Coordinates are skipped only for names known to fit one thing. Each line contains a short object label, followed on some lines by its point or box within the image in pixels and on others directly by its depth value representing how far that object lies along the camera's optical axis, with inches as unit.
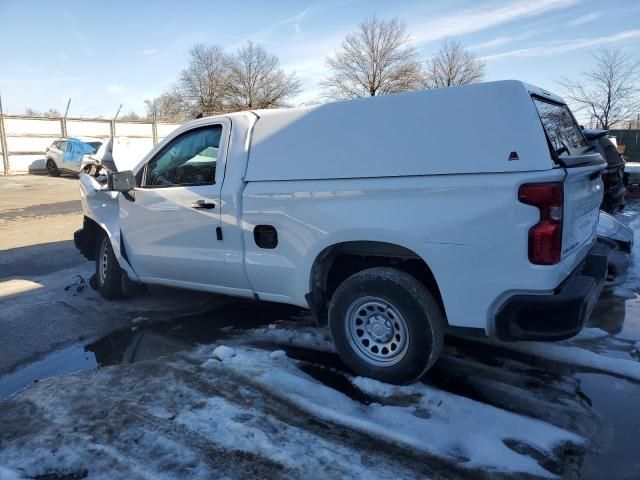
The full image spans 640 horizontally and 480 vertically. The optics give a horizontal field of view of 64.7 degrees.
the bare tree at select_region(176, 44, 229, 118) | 1791.3
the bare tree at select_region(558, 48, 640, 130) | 1020.5
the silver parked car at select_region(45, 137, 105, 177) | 823.1
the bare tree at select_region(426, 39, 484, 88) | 1731.1
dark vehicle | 296.7
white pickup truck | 118.8
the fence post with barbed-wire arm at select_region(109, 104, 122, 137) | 983.0
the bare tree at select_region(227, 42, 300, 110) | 1784.0
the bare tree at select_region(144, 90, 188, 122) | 1833.2
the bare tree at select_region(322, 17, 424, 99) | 1596.9
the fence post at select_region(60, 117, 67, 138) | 919.7
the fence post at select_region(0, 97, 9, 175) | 848.9
